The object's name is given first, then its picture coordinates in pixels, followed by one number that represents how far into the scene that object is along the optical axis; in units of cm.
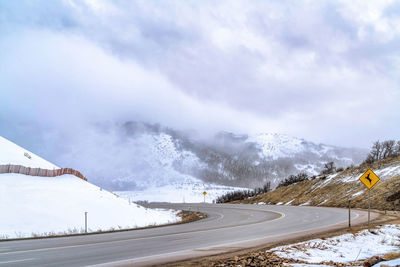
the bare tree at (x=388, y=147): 7044
